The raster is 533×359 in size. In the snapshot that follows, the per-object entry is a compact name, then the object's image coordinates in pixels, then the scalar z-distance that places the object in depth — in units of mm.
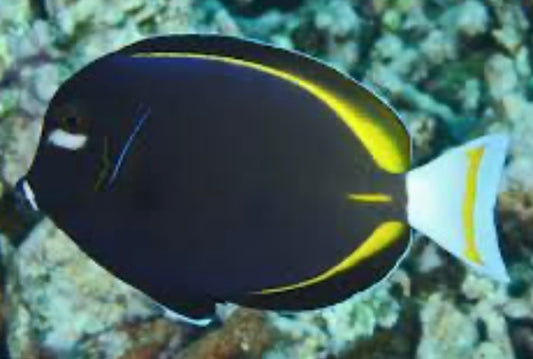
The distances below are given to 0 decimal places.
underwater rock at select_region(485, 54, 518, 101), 2949
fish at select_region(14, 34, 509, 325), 1347
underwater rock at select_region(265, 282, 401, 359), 2434
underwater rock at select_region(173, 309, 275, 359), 2426
